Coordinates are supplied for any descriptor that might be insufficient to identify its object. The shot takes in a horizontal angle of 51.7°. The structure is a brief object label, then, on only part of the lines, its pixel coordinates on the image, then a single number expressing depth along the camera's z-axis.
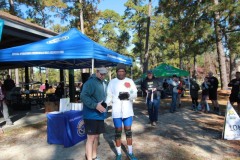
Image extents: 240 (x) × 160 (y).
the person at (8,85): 13.07
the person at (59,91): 12.27
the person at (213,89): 10.07
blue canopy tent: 7.19
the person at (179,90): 11.08
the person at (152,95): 7.86
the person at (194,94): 11.29
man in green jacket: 4.04
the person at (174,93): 10.58
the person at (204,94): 10.30
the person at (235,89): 8.72
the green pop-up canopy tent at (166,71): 18.98
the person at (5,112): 7.61
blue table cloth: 5.55
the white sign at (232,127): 6.02
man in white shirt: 4.49
